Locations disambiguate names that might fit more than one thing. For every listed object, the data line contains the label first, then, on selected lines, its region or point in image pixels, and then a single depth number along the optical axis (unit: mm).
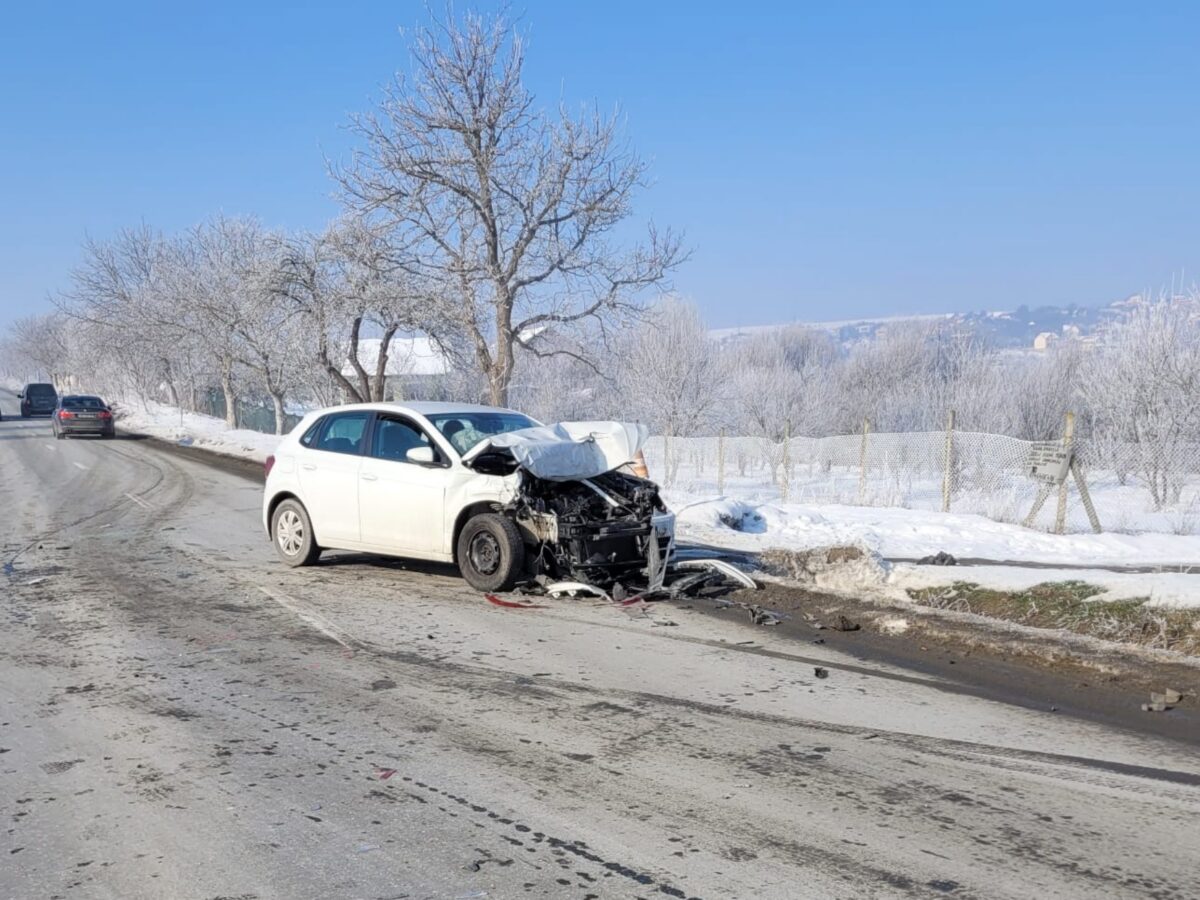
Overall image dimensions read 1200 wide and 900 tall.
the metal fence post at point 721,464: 22691
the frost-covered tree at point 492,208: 20219
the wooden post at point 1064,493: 14562
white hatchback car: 9055
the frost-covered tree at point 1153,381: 28250
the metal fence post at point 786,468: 19484
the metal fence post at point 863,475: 18562
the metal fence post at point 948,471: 16047
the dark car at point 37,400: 53812
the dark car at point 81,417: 35812
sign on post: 14570
